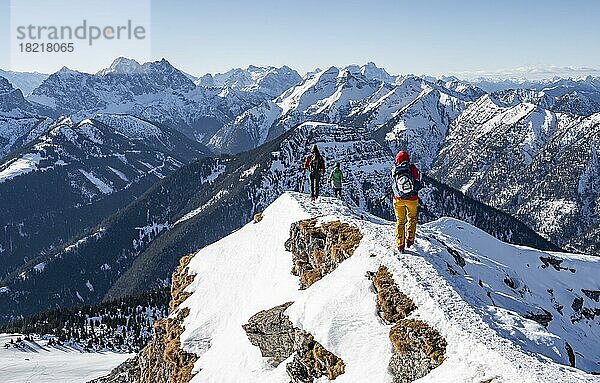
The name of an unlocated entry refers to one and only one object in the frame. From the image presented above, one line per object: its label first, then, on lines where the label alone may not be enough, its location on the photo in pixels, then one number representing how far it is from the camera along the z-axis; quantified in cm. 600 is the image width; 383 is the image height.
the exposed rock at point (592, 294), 4474
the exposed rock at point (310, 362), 2122
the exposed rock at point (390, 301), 2048
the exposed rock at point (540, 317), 2320
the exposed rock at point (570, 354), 1935
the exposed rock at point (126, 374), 4787
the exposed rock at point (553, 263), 4933
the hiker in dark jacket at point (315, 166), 3694
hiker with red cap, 2286
